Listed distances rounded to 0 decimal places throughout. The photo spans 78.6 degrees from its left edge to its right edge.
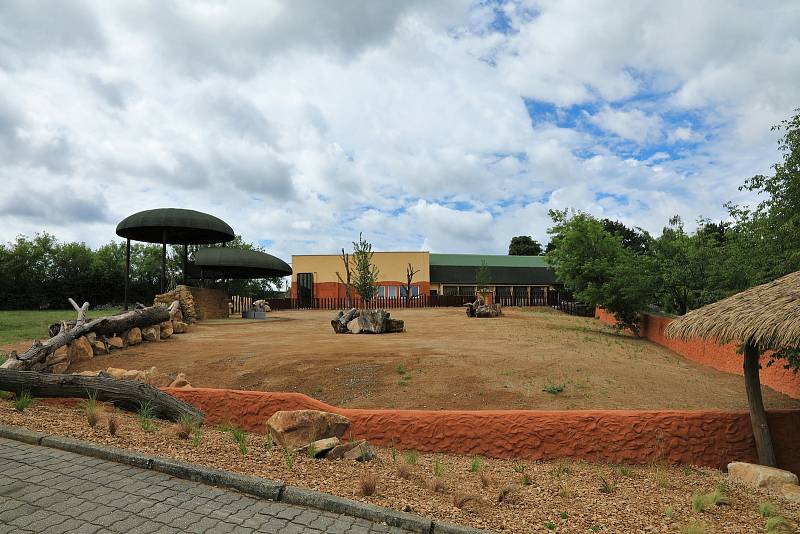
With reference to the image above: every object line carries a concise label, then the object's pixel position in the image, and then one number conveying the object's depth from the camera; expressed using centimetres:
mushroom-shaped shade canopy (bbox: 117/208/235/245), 1986
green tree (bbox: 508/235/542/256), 6284
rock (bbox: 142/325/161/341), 1341
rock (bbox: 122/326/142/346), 1270
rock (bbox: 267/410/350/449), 526
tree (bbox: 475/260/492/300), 3678
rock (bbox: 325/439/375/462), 490
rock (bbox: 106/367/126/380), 871
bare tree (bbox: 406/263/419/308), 3399
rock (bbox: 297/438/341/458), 487
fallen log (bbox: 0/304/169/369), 955
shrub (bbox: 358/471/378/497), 393
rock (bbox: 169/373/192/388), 801
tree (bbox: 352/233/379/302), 2369
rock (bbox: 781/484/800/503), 512
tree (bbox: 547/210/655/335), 1892
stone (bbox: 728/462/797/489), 539
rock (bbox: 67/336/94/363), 1083
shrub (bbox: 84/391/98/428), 547
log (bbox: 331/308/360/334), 1587
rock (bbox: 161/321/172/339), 1420
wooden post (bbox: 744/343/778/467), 616
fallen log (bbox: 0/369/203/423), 612
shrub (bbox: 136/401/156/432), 561
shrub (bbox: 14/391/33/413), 599
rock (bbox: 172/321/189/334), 1562
